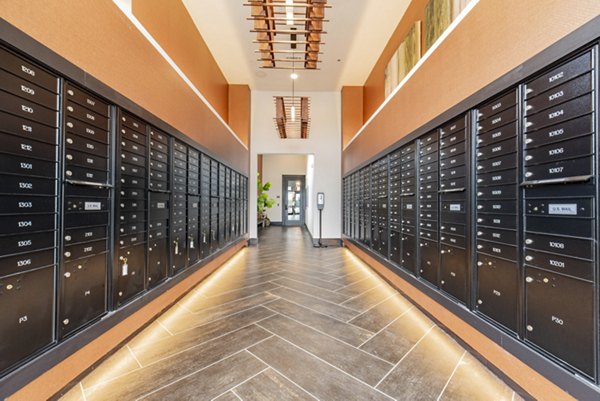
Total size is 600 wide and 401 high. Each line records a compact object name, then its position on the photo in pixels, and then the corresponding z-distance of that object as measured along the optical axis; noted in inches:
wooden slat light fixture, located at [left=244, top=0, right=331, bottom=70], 111.0
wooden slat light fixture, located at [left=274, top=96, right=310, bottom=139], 190.5
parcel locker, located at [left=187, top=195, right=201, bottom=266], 108.5
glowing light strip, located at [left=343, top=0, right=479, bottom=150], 63.7
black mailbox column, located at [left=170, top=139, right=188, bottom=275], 93.0
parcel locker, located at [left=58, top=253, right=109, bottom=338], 48.3
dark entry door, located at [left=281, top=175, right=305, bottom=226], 465.1
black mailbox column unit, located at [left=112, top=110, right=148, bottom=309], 63.1
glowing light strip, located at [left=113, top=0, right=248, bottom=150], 63.9
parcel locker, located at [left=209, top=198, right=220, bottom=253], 137.1
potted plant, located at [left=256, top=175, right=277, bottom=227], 307.8
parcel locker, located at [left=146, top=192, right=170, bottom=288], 78.4
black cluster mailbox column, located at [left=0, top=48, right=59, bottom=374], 37.4
